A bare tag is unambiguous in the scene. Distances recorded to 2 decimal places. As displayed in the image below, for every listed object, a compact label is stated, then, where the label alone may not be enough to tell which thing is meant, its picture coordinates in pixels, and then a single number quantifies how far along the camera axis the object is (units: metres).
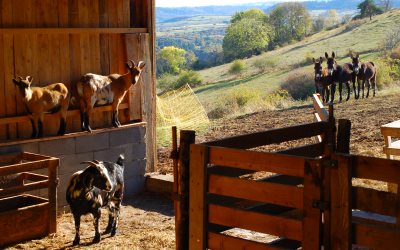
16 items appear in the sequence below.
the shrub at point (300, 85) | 33.73
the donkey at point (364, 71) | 23.56
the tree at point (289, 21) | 90.41
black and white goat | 8.04
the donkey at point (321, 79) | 22.38
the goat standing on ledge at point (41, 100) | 9.07
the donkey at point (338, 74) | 22.61
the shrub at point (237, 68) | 54.87
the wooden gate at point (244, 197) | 4.41
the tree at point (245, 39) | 82.69
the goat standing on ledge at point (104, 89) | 10.08
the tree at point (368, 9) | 70.88
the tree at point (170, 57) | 85.47
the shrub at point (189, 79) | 49.45
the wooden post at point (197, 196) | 5.02
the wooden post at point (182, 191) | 5.16
